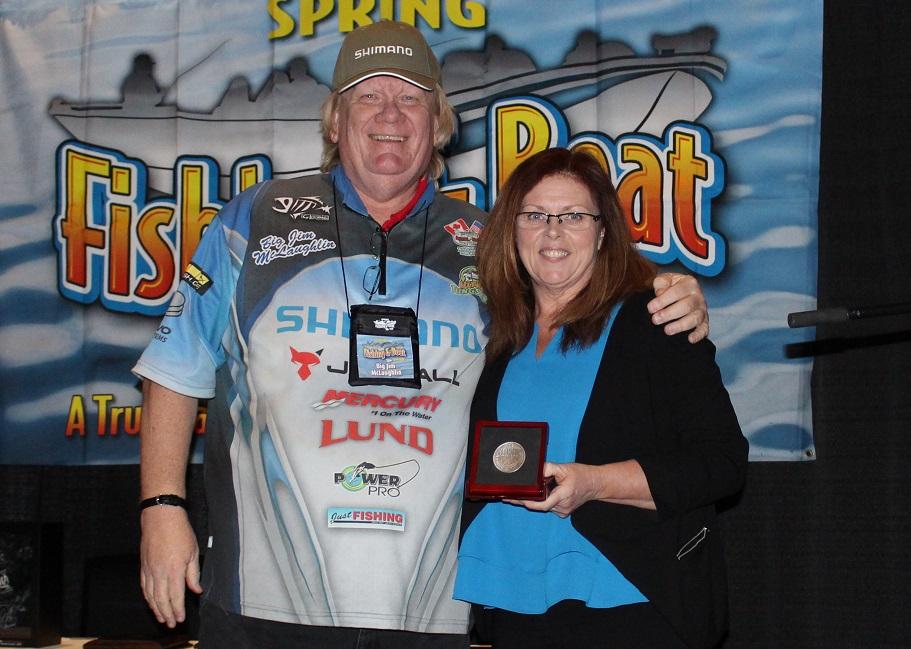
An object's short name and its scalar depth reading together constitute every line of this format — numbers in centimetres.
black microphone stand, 150
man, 187
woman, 163
